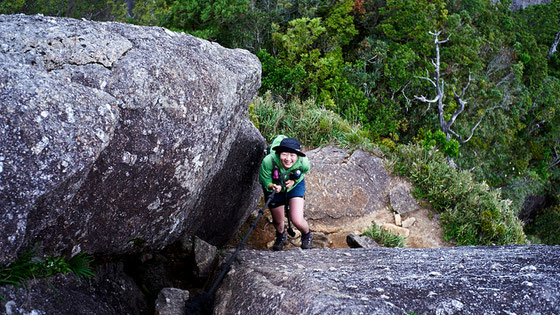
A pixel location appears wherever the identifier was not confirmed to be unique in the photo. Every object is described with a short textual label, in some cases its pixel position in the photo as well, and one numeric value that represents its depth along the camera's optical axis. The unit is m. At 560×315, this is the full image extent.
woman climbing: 6.00
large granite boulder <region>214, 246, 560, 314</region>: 3.17
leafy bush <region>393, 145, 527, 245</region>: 9.56
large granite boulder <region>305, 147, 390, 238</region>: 9.37
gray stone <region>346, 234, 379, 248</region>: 7.69
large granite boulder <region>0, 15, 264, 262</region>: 3.16
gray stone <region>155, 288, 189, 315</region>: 4.32
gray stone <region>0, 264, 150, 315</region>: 3.29
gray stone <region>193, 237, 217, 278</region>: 5.44
